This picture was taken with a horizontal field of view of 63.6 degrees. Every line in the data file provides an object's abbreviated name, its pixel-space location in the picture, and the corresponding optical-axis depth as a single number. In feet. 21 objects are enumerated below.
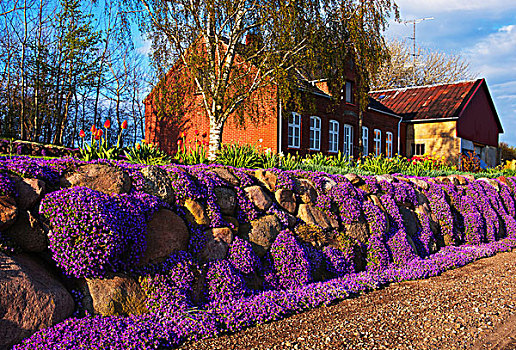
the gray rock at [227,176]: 15.96
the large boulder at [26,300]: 9.02
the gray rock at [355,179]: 21.68
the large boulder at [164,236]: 12.59
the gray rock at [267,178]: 17.38
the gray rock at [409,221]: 23.04
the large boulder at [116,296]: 10.94
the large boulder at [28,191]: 10.84
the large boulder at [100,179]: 12.29
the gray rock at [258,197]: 16.19
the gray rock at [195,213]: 14.10
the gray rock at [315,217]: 17.87
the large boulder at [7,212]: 10.04
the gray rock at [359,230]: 19.30
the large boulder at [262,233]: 15.51
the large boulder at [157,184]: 13.50
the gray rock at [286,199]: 17.31
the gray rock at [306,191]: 18.43
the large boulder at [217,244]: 13.90
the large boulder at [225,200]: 15.19
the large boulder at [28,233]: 10.42
